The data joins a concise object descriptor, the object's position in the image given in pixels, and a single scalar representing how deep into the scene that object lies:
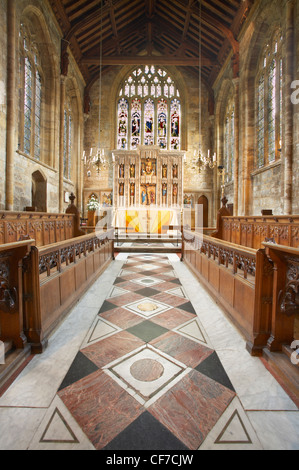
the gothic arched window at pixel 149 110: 13.83
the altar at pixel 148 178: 12.29
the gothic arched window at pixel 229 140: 11.29
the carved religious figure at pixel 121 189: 12.34
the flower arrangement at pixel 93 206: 9.90
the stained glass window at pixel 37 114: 8.32
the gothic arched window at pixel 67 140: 11.27
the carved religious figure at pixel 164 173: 12.57
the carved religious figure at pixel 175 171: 12.58
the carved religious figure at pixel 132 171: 12.47
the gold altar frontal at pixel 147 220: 10.95
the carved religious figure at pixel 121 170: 12.47
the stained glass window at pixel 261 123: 8.19
